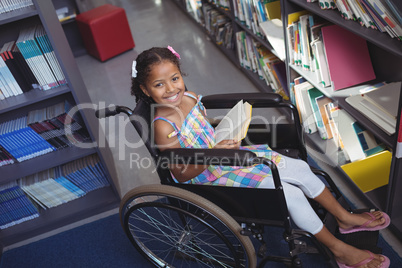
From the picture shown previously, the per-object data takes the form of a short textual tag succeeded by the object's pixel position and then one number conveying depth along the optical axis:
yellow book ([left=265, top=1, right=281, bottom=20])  2.48
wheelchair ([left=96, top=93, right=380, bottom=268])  1.32
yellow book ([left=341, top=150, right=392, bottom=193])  1.86
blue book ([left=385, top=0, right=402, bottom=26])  1.26
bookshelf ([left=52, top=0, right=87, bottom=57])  4.41
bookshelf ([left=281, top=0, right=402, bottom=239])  1.49
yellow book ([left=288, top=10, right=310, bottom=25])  2.12
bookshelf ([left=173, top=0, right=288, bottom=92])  2.81
